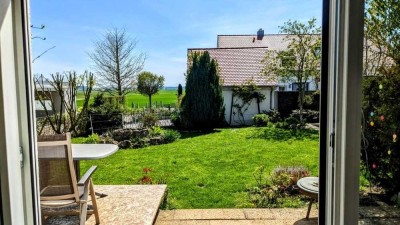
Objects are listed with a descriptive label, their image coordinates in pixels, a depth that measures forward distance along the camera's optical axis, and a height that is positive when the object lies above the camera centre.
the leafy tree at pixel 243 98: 10.96 -0.14
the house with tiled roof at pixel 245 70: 11.12 +0.95
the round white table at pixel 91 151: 2.88 -0.56
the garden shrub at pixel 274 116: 10.20 -0.76
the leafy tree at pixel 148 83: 10.92 +0.47
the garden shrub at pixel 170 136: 7.88 -1.07
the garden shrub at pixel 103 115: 8.29 -0.50
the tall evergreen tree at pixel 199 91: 9.78 +0.13
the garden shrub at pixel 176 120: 9.92 -0.80
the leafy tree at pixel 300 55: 8.92 +1.15
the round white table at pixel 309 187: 2.68 -0.85
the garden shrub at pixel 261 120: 10.13 -0.87
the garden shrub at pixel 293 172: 4.16 -1.12
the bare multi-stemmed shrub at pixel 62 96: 5.80 +0.04
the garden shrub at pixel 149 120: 8.70 -0.69
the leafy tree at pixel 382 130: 1.26 -0.17
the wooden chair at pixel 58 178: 2.33 -0.62
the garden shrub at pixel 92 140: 6.84 -0.97
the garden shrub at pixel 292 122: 9.10 -0.88
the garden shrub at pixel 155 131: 7.92 -0.94
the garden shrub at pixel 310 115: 9.51 -0.71
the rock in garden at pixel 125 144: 7.35 -1.15
